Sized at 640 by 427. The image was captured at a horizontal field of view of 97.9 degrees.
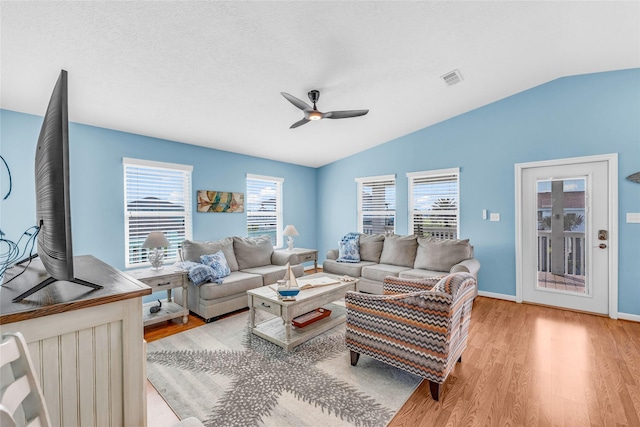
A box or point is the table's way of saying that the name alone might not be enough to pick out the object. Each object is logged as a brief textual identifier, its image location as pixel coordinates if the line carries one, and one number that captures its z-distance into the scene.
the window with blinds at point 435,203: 4.70
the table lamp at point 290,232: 5.25
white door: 3.51
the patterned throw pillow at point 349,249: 4.83
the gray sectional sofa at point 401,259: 3.98
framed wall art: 4.54
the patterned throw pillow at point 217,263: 3.52
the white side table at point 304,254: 4.94
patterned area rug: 1.84
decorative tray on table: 2.87
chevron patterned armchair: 1.90
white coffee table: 2.65
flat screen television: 1.05
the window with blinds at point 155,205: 3.81
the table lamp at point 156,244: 3.34
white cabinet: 0.98
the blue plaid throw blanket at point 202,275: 3.30
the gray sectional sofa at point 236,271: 3.34
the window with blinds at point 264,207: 5.37
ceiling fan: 2.79
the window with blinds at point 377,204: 5.46
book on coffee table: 3.14
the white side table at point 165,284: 3.08
